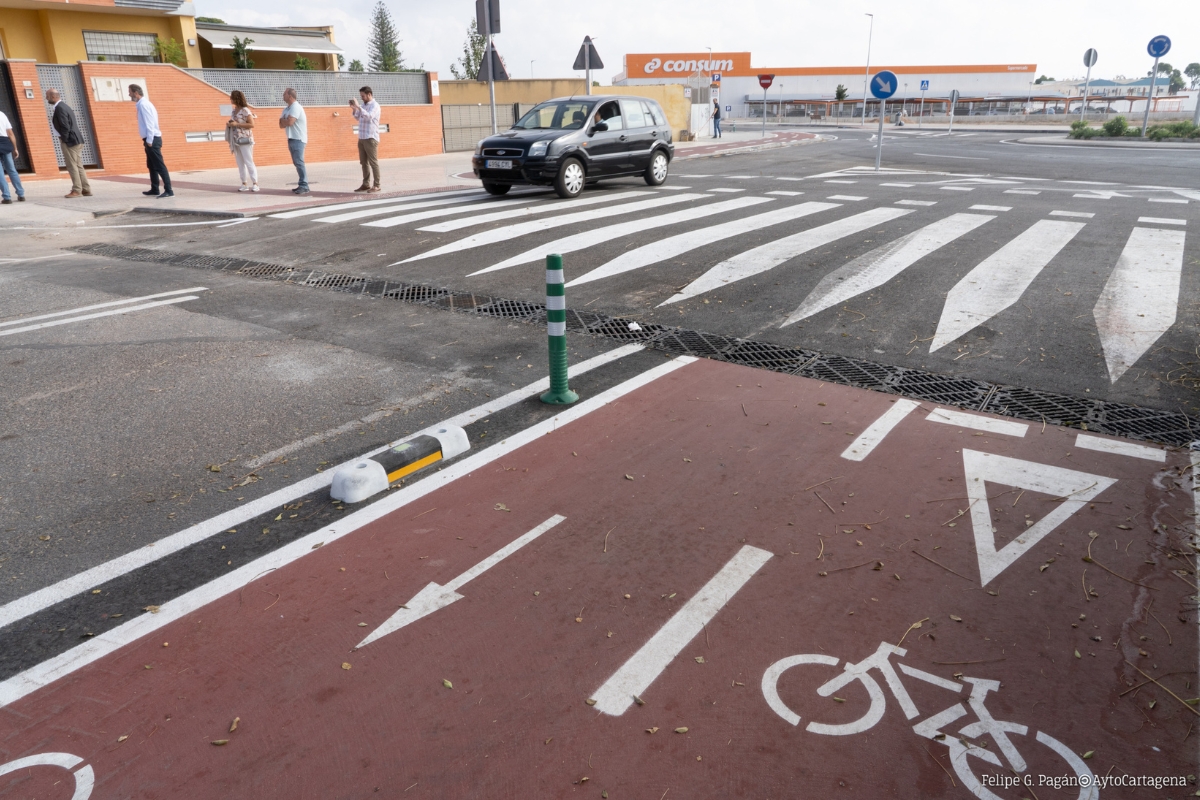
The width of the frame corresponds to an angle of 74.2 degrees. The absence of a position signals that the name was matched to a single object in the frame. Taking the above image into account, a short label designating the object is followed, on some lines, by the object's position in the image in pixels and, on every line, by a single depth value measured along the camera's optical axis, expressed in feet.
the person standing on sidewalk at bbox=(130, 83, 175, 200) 49.60
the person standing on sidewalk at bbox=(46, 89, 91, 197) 50.83
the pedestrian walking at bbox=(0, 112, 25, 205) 50.44
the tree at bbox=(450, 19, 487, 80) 228.43
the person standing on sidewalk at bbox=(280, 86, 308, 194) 50.75
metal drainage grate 17.29
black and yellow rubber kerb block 14.32
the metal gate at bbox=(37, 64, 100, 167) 63.57
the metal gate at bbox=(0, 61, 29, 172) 60.59
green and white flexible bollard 17.38
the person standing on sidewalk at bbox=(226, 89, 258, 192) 51.80
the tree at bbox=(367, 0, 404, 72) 308.71
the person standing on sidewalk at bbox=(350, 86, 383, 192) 50.65
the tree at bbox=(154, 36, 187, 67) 90.58
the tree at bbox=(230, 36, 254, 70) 107.96
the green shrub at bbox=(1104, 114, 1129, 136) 119.03
